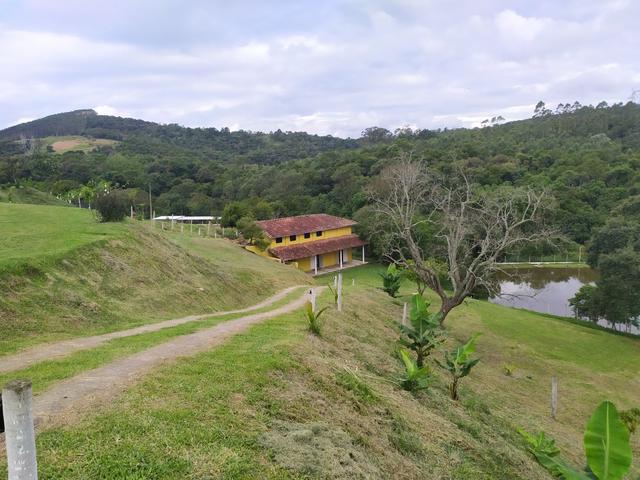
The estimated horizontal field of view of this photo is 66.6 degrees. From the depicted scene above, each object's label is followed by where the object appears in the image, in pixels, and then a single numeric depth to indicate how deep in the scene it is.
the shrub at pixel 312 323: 11.57
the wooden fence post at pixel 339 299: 15.92
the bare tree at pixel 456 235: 19.39
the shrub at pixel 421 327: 12.41
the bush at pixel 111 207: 23.17
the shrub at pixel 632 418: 13.52
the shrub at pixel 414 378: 10.15
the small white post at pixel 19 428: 3.17
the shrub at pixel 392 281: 27.28
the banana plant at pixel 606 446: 5.49
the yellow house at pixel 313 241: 41.47
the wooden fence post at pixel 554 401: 14.74
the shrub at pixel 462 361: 11.11
